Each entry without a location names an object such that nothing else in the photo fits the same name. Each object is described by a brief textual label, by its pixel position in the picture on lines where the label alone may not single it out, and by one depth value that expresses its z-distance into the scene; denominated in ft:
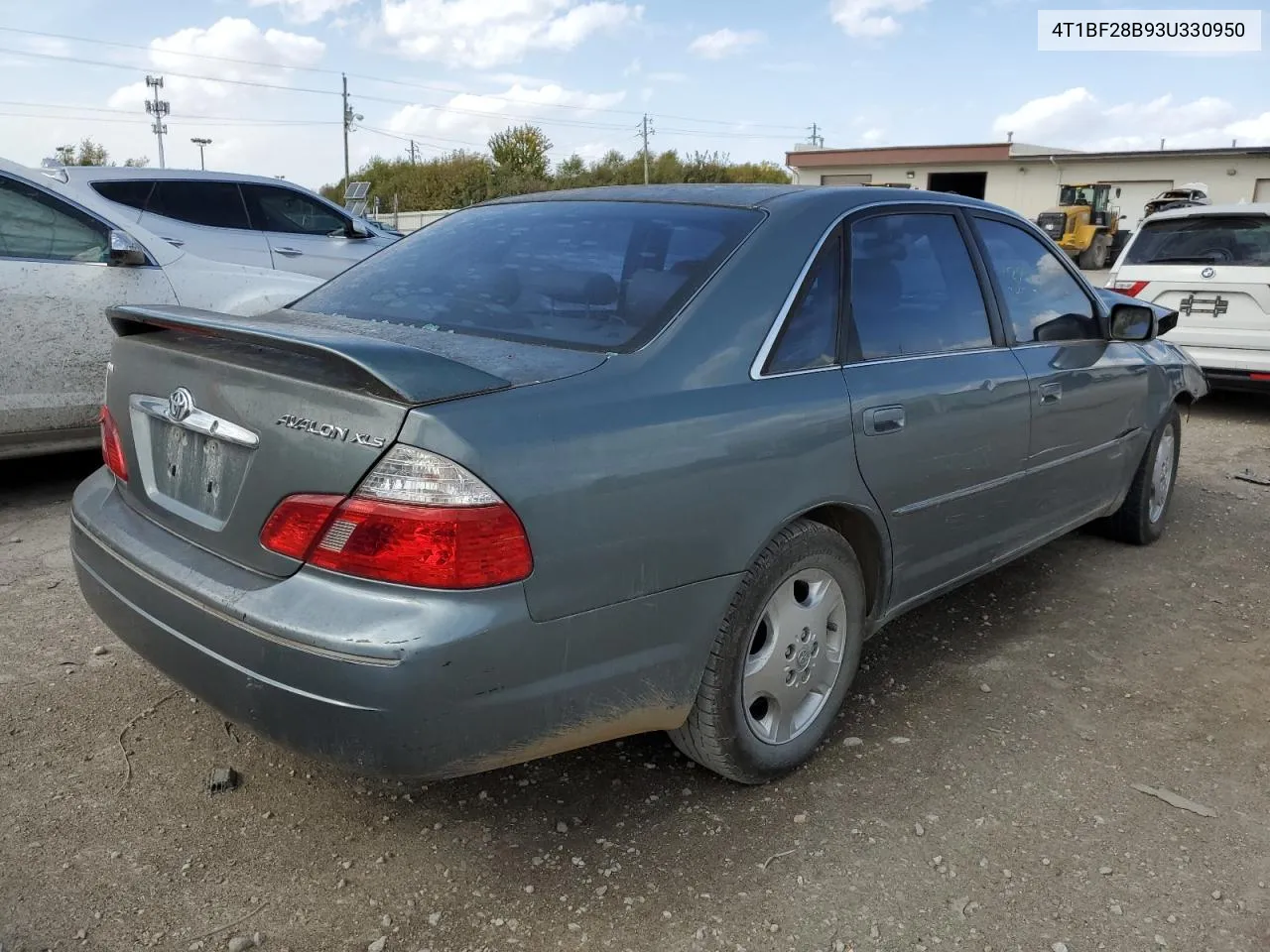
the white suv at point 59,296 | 15.80
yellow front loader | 93.15
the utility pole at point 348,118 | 219.20
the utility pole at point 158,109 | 219.41
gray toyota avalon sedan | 6.49
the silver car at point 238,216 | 26.12
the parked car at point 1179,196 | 64.54
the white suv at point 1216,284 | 25.30
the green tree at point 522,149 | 206.18
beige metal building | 106.43
